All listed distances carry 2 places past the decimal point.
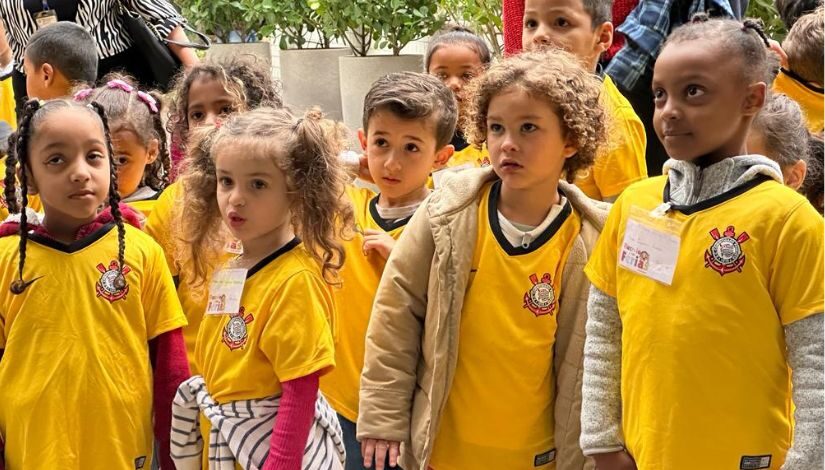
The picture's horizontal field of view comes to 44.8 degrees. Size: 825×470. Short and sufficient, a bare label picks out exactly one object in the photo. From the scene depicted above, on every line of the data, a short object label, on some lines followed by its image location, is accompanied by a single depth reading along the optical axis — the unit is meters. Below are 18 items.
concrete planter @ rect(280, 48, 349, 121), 6.62
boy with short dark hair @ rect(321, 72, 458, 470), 2.52
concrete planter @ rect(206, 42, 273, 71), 6.50
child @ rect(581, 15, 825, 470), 1.66
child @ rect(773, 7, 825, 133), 3.14
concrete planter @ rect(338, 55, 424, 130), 5.80
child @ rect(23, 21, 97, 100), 3.23
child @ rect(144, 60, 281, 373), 2.92
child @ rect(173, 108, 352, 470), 2.02
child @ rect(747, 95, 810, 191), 2.23
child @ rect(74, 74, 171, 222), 2.68
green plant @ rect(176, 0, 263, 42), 6.62
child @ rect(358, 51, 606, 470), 2.08
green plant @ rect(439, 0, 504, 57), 5.09
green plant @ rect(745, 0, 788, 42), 4.60
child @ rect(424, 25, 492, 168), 3.11
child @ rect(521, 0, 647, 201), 2.52
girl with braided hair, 2.07
